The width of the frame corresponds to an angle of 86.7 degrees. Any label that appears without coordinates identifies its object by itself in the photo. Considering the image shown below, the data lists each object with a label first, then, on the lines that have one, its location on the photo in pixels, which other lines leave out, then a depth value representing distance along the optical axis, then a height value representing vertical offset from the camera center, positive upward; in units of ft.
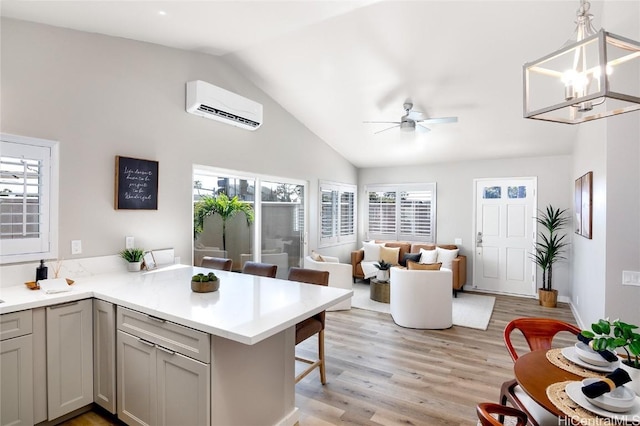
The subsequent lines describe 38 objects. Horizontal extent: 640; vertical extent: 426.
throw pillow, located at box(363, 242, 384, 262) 23.02 -2.78
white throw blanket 21.58 -3.74
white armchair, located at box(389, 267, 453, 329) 14.16 -3.71
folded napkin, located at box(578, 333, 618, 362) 5.34 -2.26
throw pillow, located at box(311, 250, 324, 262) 17.45 -2.41
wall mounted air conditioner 12.24 +4.07
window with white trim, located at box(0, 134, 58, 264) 8.30 +0.27
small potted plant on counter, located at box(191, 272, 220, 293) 7.82 -1.69
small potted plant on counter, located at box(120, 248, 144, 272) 10.44 -1.50
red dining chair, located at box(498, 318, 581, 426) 5.76 -2.75
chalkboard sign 10.56 +0.84
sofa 19.86 -2.93
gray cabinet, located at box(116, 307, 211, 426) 5.84 -3.09
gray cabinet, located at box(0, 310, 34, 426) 6.73 -3.24
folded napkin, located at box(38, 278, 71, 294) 7.67 -1.77
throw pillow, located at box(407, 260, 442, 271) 14.65 -2.38
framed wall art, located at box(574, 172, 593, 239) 12.19 +0.37
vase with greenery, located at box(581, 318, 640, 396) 4.44 -1.74
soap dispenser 8.52 -1.59
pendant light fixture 4.10 +1.90
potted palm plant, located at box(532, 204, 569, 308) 18.00 -1.89
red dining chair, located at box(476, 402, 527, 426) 4.02 -2.64
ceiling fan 14.38 +3.86
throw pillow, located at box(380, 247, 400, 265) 22.00 -2.80
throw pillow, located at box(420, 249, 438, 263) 20.79 -2.77
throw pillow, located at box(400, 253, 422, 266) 21.27 -2.85
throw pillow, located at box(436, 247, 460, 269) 20.37 -2.69
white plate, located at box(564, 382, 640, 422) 3.99 -2.40
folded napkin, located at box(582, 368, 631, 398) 4.23 -2.18
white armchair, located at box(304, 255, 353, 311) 16.21 -2.97
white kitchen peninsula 5.80 -1.93
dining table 4.09 -2.48
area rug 15.15 -4.90
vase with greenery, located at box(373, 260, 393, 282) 18.65 -3.30
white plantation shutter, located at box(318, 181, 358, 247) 21.48 -0.12
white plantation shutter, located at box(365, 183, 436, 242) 23.42 -0.03
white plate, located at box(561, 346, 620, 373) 5.24 -2.40
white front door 20.11 -1.38
